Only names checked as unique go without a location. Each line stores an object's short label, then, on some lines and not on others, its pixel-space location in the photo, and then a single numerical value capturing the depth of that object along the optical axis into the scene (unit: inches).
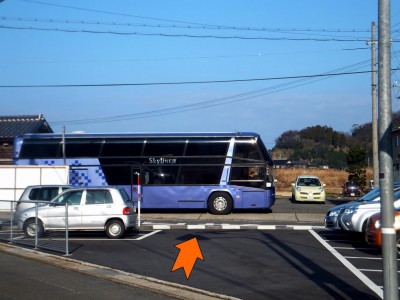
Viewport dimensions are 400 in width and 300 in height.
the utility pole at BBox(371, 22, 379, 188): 1137.0
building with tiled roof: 1431.7
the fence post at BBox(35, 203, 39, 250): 580.8
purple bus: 1068.5
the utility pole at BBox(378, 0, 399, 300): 236.2
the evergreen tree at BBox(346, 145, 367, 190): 1935.3
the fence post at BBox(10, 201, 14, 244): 625.7
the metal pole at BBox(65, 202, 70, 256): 539.0
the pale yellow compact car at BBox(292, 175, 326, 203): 1412.4
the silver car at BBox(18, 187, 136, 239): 685.9
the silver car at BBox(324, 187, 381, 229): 666.8
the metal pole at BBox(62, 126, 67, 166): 1035.2
